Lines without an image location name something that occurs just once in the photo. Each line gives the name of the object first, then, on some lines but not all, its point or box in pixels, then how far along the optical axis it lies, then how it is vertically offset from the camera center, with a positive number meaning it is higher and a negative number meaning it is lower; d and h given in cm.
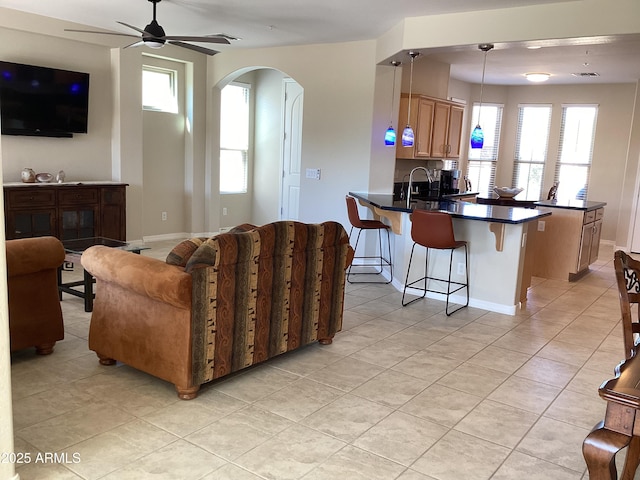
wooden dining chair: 221 -52
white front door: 844 +13
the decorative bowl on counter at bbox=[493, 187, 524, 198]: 733 -34
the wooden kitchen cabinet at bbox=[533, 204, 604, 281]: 646 -89
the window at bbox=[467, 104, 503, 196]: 1039 +24
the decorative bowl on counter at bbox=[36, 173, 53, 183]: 626 -37
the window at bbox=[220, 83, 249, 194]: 883 +29
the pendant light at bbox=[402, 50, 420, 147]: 579 +28
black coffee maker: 808 -26
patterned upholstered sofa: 292 -87
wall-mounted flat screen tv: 601 +52
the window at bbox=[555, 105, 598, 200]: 957 +38
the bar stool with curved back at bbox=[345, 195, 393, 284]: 594 -70
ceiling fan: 484 +104
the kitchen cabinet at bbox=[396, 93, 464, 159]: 701 +52
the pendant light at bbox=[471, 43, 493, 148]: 525 +30
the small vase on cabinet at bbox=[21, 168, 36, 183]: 612 -36
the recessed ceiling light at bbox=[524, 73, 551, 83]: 836 +145
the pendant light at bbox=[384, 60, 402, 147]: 612 +29
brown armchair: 329 -94
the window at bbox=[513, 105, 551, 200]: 1003 +40
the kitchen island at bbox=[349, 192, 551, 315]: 495 -81
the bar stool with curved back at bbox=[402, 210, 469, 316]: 471 -60
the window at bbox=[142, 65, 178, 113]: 771 +90
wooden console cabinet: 587 -74
